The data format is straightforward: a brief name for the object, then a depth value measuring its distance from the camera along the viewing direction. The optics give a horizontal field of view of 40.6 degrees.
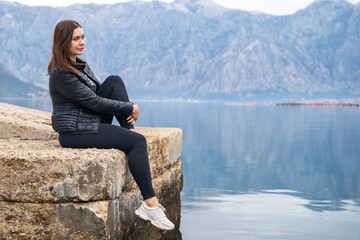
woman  5.35
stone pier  4.91
